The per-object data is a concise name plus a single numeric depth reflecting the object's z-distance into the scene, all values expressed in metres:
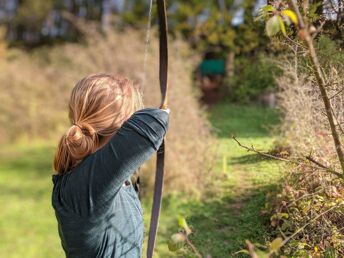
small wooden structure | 4.93
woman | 0.98
